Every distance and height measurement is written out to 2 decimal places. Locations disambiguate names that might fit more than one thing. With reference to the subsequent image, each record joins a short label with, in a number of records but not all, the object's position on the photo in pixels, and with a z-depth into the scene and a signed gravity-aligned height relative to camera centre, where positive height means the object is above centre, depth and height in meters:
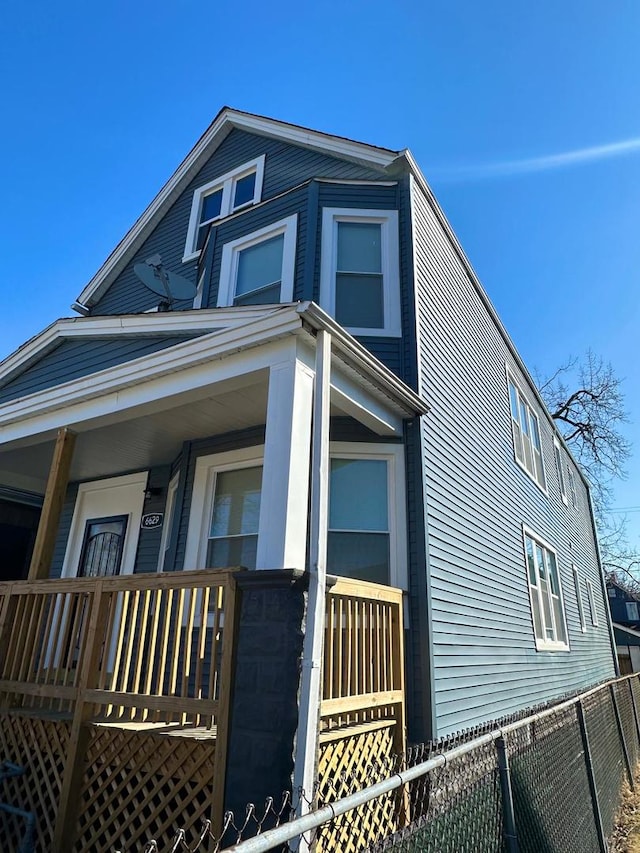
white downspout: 2.98 +0.29
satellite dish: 7.27 +4.63
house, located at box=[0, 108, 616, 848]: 4.54 +2.22
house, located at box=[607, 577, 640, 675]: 36.75 +2.82
